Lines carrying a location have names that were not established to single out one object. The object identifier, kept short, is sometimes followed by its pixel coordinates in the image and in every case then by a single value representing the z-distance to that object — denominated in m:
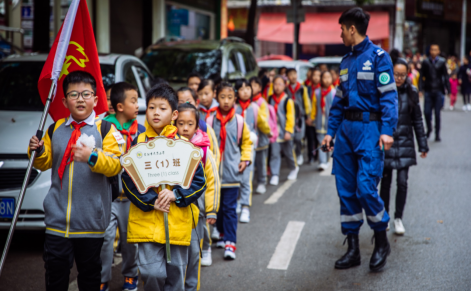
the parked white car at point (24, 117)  4.93
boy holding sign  3.39
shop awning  27.97
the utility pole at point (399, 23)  27.33
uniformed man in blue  4.54
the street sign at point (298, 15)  17.17
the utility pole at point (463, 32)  31.86
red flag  3.75
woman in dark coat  5.58
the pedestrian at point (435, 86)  12.07
